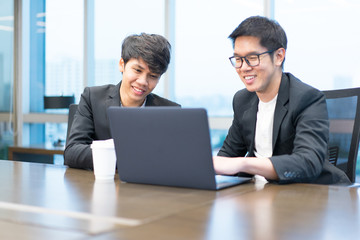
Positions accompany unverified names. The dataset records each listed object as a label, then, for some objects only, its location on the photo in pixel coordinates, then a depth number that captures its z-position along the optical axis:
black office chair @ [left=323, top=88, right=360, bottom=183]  2.04
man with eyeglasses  1.71
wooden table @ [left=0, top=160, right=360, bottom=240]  0.86
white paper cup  1.54
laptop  1.31
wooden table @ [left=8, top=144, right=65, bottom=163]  4.78
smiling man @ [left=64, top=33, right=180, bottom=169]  2.16
